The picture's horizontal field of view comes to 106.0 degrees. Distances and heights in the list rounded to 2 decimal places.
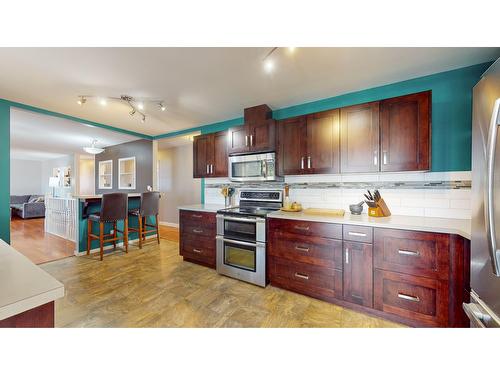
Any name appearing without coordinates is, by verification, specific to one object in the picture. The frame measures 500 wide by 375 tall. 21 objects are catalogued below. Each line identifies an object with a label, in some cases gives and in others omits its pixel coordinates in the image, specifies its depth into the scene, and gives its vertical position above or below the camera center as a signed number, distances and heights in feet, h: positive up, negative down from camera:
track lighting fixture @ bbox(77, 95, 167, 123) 7.61 +3.67
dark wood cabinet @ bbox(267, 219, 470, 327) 4.63 -2.40
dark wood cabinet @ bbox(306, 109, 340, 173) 6.91 +1.65
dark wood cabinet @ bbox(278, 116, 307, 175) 7.56 +1.72
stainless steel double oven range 7.12 -2.21
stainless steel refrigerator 2.86 -0.30
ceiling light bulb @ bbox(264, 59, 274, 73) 5.52 +3.67
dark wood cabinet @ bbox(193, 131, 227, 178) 9.55 +1.67
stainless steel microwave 8.00 +0.86
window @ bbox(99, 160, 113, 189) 18.83 +1.30
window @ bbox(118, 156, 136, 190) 16.62 +1.24
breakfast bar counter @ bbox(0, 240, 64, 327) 1.56 -0.94
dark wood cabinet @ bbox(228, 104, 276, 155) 8.05 +2.37
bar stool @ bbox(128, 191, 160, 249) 11.55 -1.34
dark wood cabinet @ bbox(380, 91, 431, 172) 5.58 +1.66
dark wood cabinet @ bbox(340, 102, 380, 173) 6.27 +1.66
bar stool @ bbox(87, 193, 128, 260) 10.00 -1.51
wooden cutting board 6.77 -0.97
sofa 22.38 -2.46
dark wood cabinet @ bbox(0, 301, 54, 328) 1.66 -1.23
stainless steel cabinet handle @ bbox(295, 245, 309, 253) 6.37 -2.13
